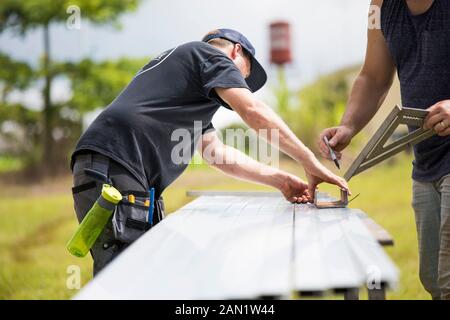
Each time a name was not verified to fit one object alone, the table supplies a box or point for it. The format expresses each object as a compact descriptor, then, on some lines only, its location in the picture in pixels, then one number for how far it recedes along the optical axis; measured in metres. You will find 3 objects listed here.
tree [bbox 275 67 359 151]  9.27
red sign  13.73
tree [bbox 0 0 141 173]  9.79
